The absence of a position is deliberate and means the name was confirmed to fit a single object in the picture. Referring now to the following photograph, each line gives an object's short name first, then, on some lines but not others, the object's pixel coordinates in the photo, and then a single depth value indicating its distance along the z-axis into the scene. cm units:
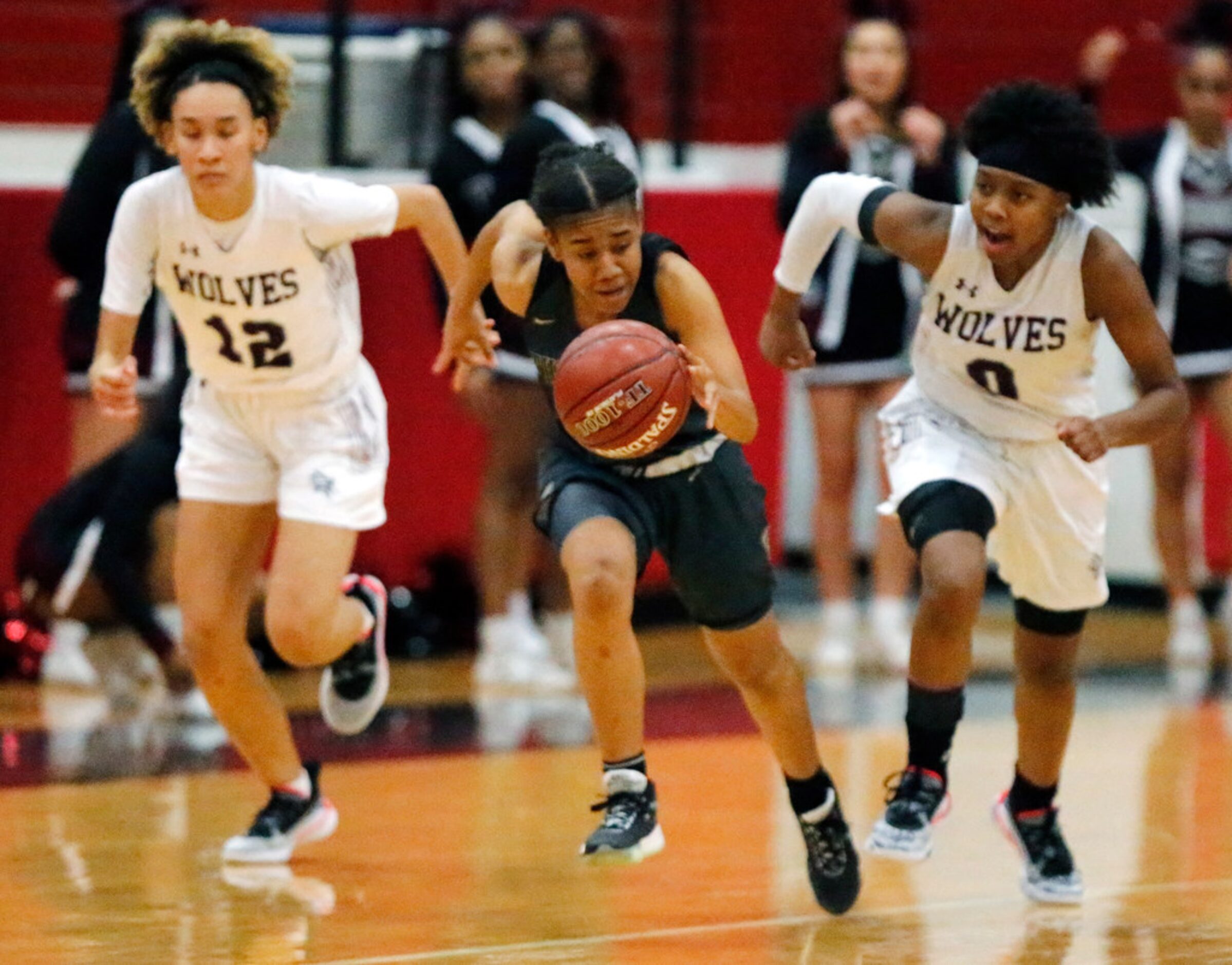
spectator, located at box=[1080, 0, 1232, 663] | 1853
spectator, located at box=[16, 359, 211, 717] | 1602
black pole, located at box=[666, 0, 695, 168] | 2100
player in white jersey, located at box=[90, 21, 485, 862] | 1165
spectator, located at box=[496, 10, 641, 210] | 1667
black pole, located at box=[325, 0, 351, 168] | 1927
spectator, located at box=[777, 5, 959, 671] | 1772
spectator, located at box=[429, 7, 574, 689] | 1748
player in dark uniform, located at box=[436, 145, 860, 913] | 1028
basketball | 987
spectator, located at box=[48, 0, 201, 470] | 1623
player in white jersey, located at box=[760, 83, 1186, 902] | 1091
